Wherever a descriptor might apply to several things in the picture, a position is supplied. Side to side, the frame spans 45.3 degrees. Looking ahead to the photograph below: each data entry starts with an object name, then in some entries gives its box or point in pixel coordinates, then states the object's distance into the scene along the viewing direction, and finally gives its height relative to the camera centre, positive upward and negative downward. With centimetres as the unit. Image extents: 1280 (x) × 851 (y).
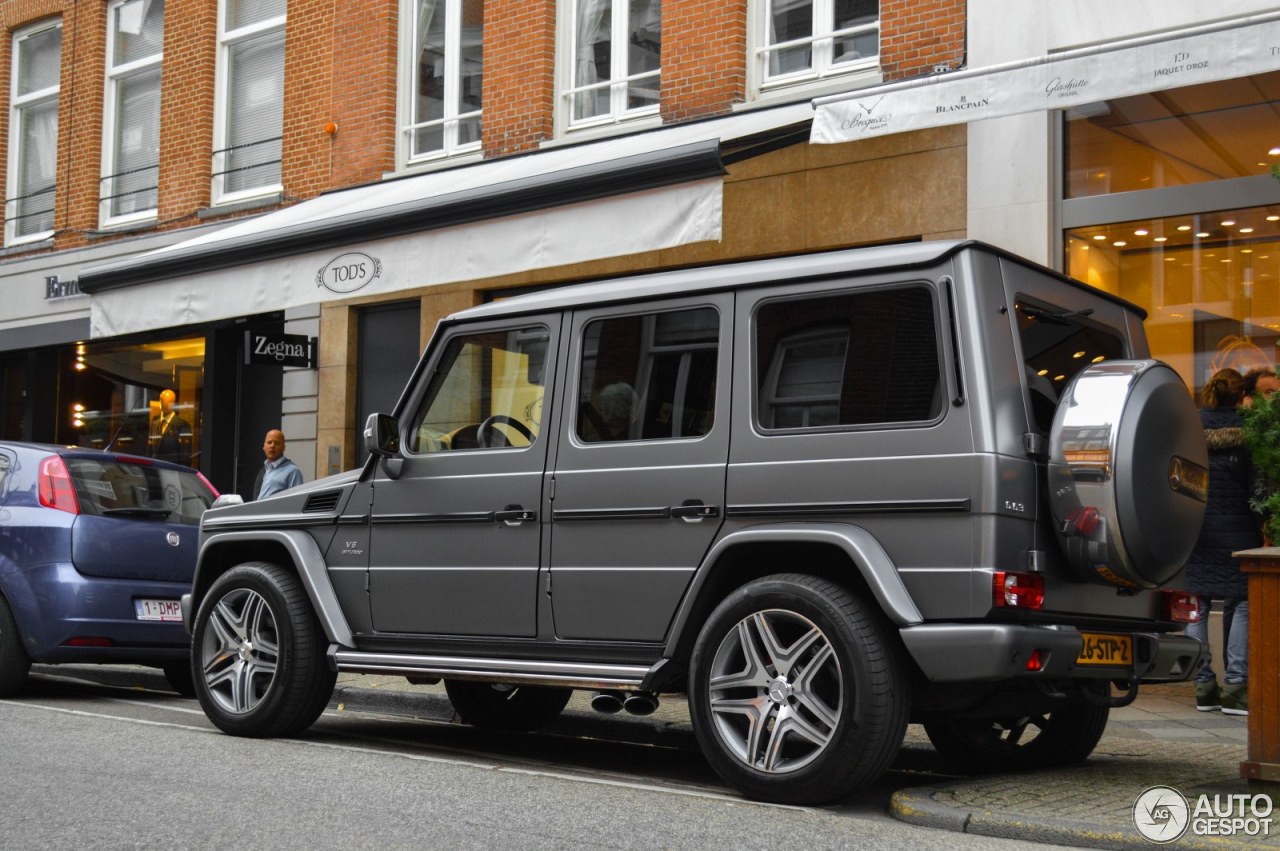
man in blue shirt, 1257 -3
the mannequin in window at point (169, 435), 1873 +36
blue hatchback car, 929 -60
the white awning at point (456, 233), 1058 +175
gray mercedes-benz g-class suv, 553 -19
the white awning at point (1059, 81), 911 +250
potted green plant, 610 +15
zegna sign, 1573 +121
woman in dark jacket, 893 -44
